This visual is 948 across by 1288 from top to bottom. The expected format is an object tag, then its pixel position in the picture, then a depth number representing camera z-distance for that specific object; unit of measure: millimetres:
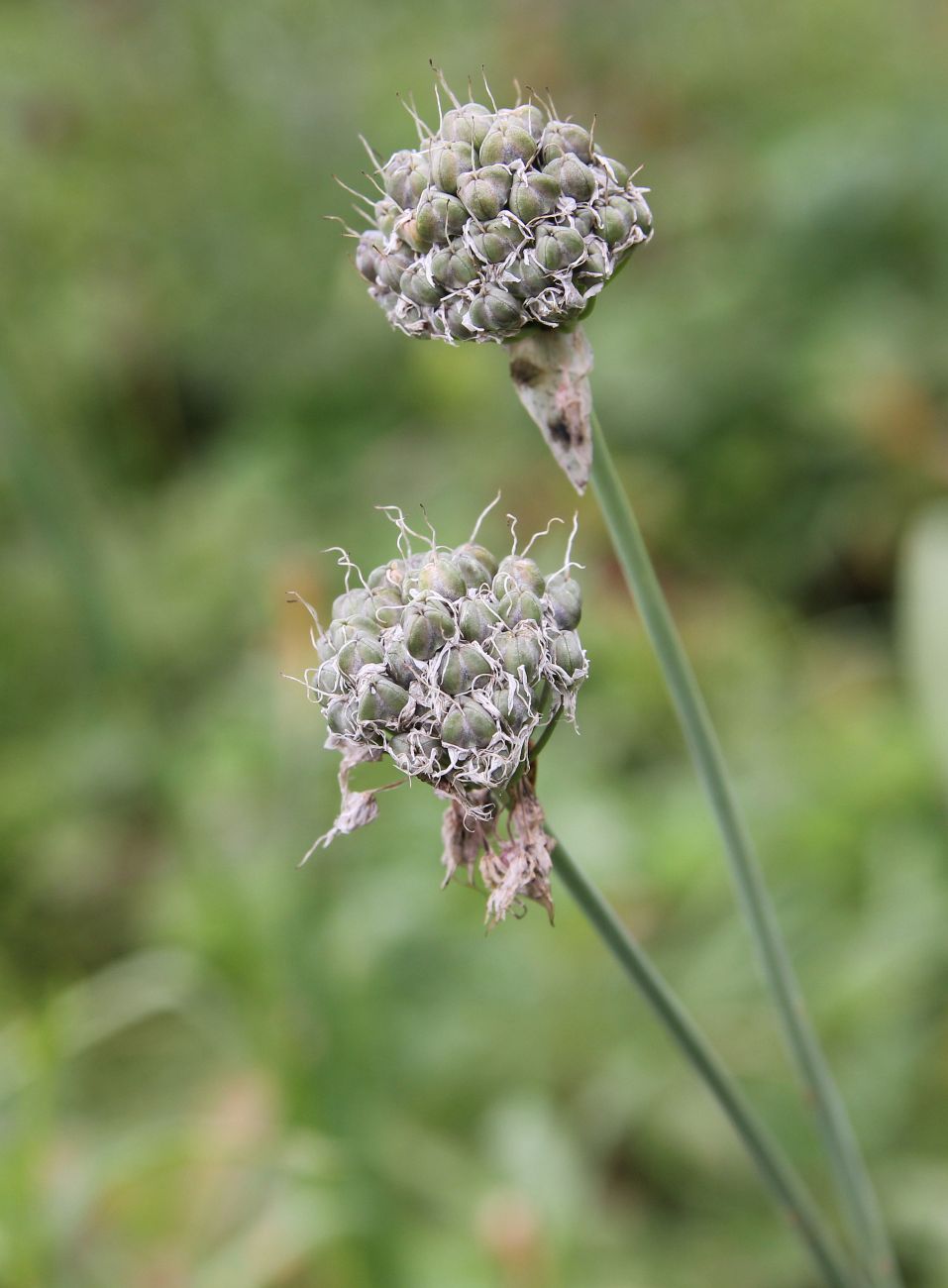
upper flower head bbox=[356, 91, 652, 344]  450
